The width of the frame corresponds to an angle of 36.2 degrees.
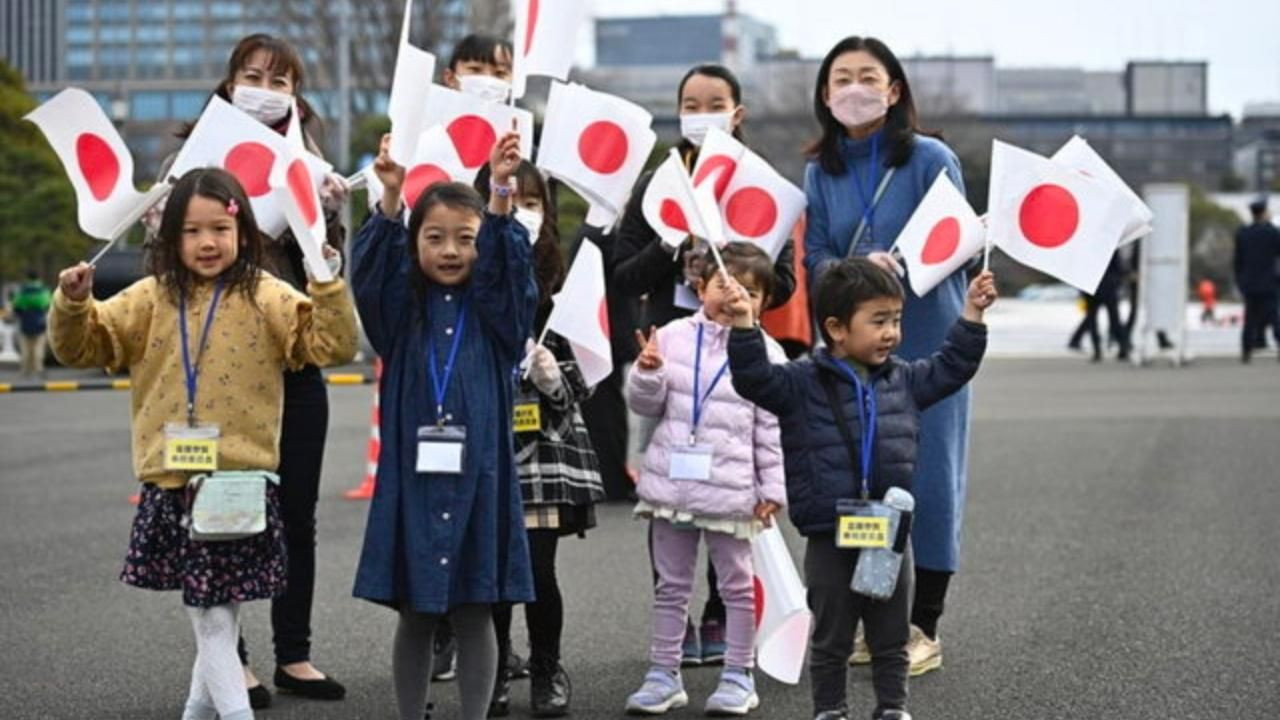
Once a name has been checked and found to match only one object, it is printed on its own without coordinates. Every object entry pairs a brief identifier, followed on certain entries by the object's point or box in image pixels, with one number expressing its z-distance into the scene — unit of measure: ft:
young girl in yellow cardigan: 16.47
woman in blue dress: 19.57
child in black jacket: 16.69
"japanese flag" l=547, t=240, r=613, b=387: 18.56
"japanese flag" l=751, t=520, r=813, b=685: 18.61
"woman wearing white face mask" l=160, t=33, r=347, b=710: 18.89
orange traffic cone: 34.99
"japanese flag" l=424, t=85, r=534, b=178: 17.99
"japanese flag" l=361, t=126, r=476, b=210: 17.89
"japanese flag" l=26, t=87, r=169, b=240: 17.49
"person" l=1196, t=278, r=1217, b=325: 124.67
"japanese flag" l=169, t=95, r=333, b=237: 17.79
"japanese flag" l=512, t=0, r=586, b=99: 18.15
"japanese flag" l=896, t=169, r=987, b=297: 18.49
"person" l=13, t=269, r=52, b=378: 82.33
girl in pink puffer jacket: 18.78
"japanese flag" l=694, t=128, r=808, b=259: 19.27
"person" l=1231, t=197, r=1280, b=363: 73.15
